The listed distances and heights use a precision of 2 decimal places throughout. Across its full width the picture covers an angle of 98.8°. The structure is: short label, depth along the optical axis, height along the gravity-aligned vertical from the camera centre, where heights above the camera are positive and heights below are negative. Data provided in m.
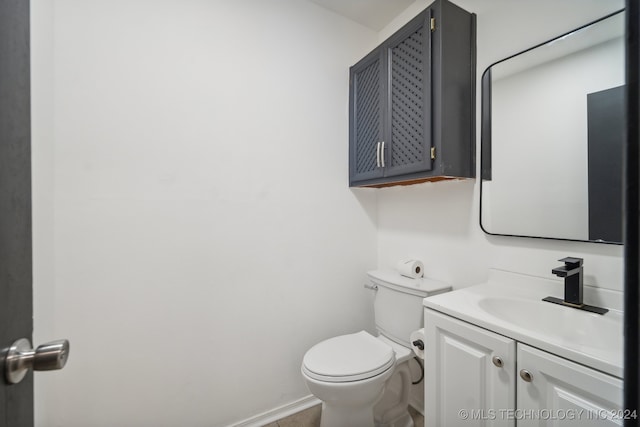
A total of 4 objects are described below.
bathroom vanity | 0.69 -0.43
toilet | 1.25 -0.73
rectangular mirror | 0.97 +0.30
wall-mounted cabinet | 1.28 +0.57
